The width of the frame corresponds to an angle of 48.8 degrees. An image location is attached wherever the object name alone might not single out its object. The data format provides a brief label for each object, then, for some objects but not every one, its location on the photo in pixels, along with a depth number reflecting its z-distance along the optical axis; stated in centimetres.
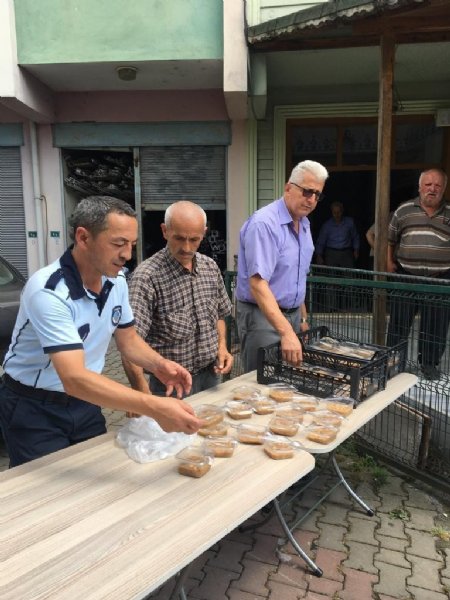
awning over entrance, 446
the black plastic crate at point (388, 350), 274
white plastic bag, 191
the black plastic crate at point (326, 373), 246
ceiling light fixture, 695
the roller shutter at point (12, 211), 830
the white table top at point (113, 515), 126
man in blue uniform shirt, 174
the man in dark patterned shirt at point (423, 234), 425
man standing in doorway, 812
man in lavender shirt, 288
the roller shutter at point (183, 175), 803
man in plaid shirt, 258
